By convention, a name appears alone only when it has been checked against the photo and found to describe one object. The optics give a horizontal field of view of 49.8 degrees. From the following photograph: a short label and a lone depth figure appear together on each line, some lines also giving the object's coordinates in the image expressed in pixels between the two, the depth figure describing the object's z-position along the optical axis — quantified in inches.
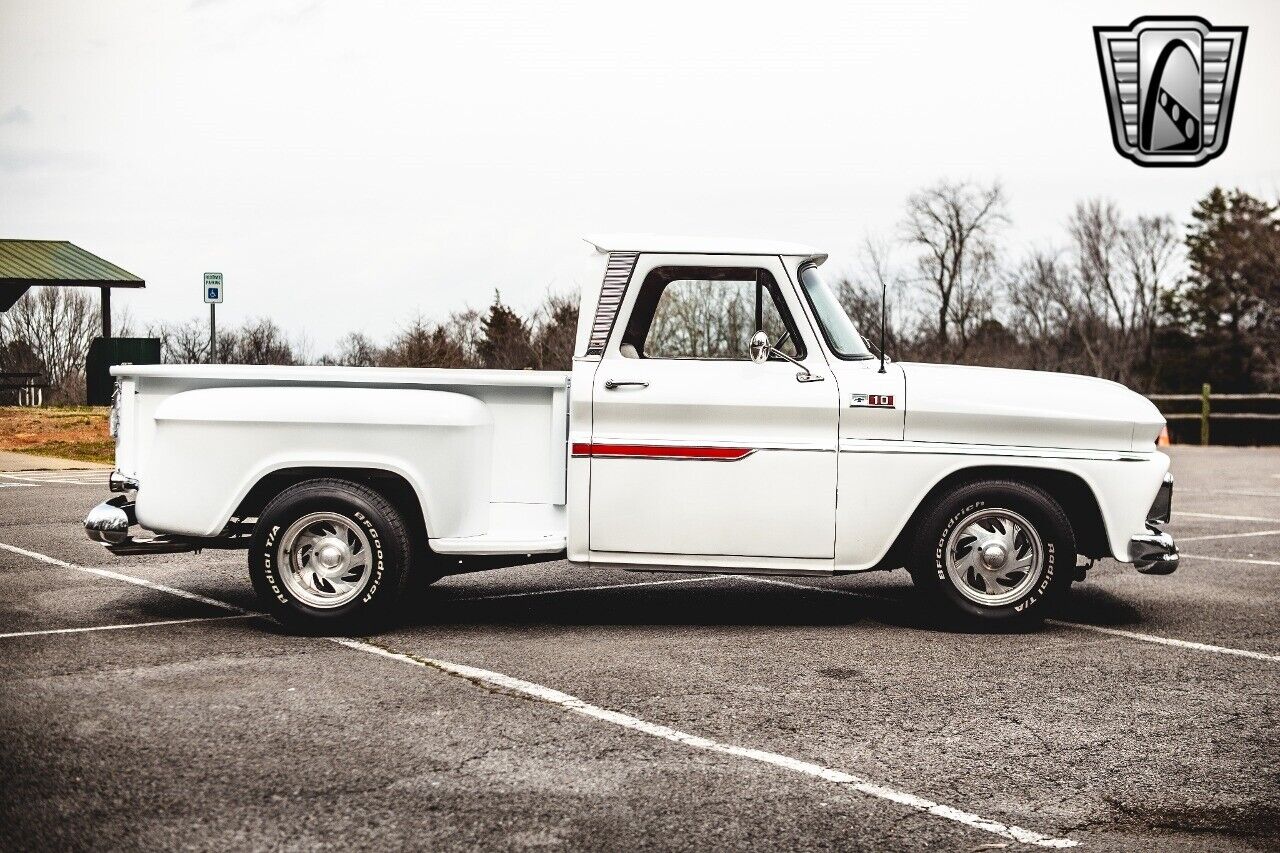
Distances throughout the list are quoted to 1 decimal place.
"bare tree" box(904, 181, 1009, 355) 2308.1
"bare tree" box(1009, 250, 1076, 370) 2364.7
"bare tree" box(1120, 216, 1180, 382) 2413.9
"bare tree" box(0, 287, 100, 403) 1989.4
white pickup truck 277.7
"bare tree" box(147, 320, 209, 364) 1043.3
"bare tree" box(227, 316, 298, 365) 1024.2
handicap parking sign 824.9
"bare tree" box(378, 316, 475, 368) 941.2
